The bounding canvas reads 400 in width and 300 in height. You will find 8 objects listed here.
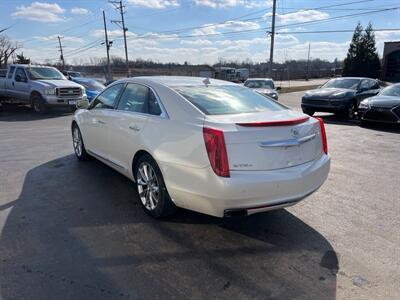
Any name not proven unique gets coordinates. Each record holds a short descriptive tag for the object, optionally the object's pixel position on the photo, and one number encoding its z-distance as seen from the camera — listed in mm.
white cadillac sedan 3225
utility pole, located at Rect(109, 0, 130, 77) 48719
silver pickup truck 14461
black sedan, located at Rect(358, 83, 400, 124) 10648
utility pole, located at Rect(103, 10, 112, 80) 48312
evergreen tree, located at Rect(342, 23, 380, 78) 43594
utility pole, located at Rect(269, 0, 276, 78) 34375
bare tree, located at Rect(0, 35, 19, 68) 65062
